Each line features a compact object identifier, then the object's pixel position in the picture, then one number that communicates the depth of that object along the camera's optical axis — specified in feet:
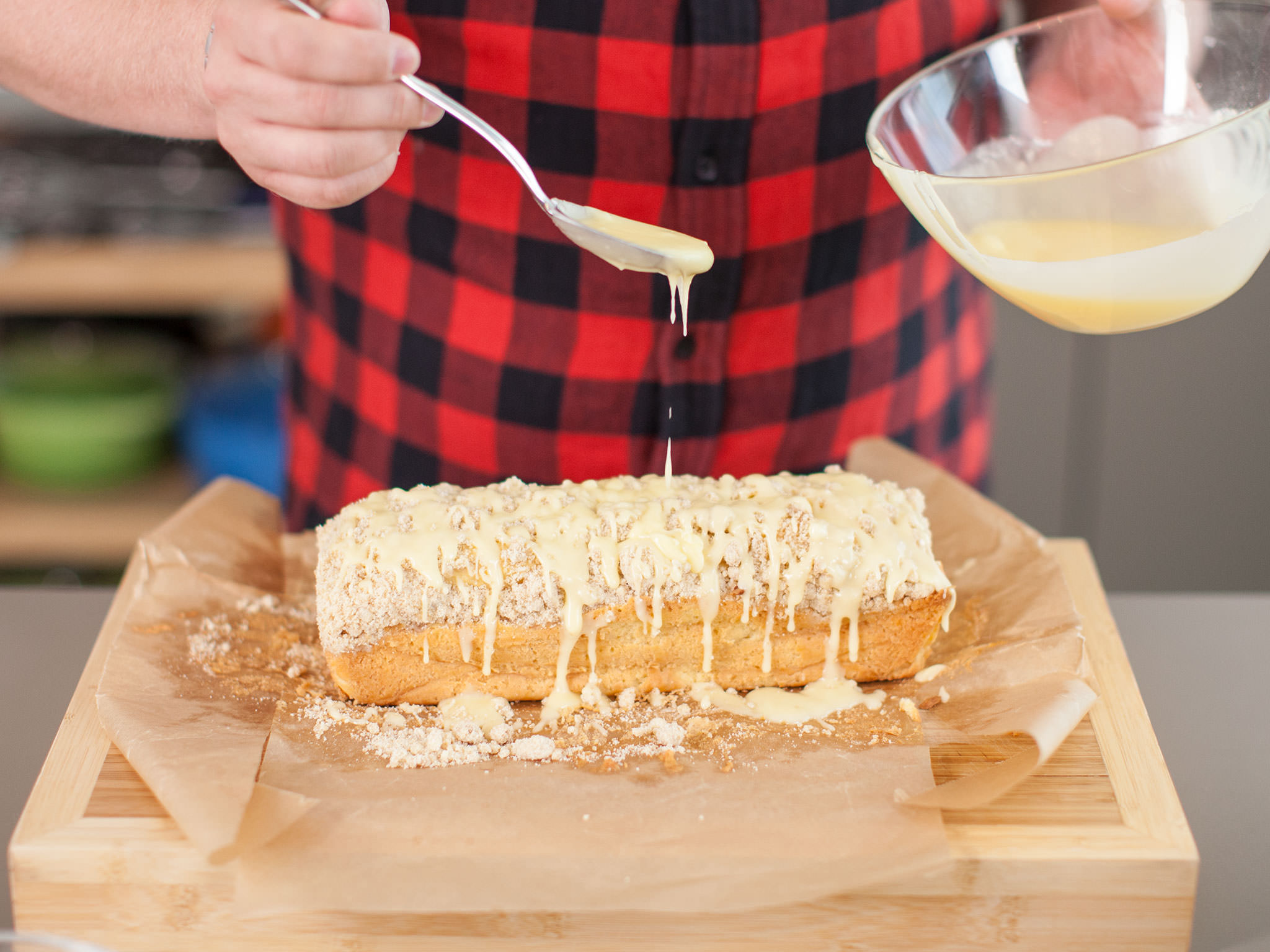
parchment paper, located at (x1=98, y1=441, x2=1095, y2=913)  3.12
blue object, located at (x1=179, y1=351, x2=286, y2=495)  8.66
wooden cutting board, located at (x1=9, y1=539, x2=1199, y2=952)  3.20
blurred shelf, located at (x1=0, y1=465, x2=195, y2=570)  9.29
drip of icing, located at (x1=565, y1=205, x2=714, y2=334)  4.00
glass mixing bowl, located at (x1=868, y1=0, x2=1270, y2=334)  3.46
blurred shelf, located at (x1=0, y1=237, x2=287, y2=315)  8.62
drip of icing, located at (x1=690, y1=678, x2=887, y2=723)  4.00
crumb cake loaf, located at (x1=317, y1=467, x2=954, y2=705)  4.00
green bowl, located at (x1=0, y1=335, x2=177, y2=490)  9.05
